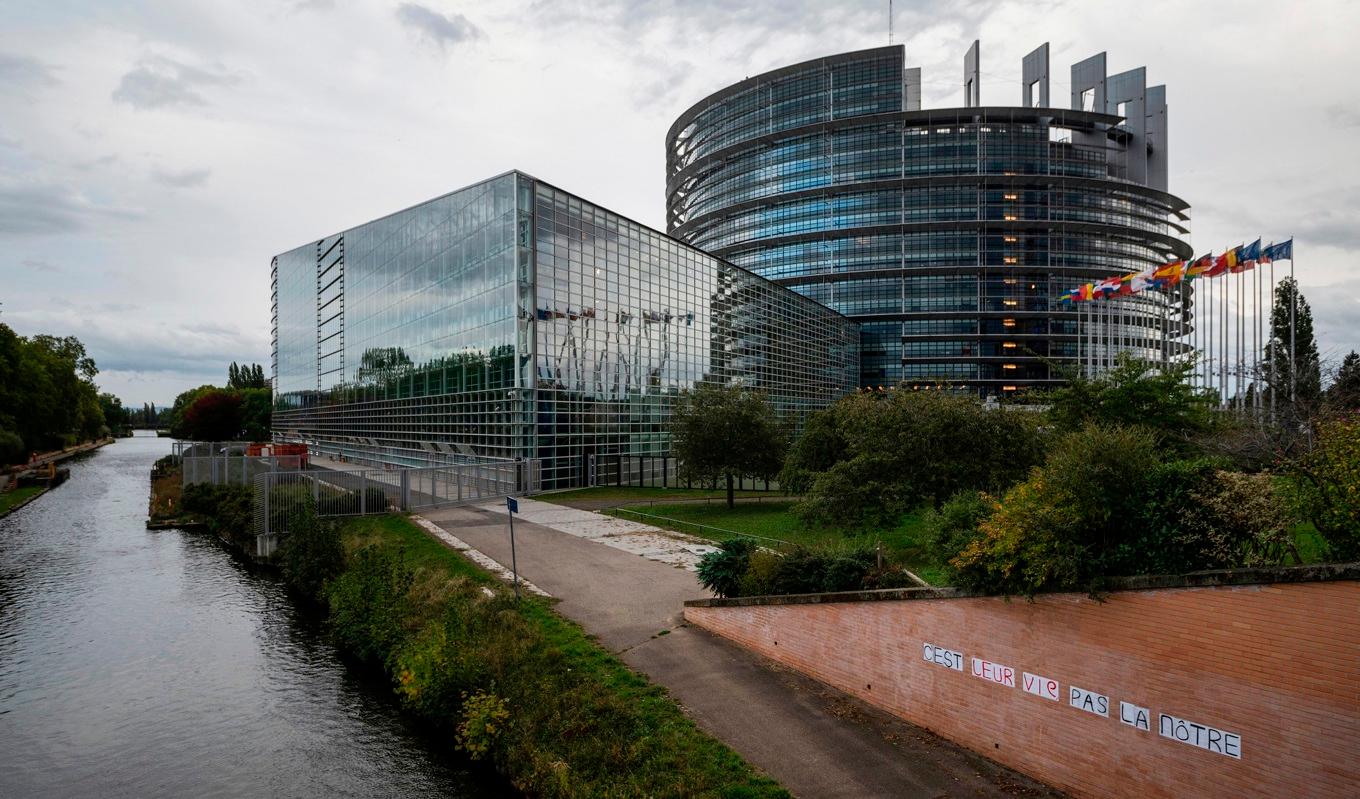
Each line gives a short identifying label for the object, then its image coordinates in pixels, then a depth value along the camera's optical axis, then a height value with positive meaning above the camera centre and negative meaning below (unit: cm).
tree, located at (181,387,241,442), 10175 -111
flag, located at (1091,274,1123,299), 5456 +982
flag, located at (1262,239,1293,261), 3862 +880
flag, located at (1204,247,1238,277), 4050 +865
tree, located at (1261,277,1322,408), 2712 +271
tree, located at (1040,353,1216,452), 2320 +11
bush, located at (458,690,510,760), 1225 -581
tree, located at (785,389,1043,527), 1984 -163
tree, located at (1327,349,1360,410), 2078 +48
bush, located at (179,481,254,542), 3088 -503
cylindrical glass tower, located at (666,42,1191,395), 9438 +2775
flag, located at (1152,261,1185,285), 4612 +916
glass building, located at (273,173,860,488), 4059 +573
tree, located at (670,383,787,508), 3253 -154
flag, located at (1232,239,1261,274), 3906 +868
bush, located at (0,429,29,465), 5134 -281
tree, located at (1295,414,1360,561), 720 -94
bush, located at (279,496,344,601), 2259 -508
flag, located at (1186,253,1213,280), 4347 +909
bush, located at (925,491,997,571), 1284 -239
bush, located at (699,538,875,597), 1248 -330
